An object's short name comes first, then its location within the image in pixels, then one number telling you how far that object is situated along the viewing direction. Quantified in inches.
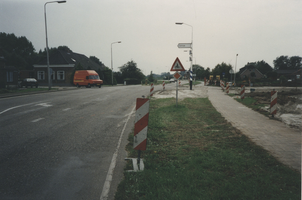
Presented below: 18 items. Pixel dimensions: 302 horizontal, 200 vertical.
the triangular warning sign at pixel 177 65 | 442.6
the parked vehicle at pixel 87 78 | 1336.1
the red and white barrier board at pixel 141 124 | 173.2
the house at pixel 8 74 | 1331.0
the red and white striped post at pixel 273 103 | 368.2
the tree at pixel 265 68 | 4328.0
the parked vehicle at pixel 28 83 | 1316.4
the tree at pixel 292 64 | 4824.8
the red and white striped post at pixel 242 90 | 626.4
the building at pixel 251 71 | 3698.3
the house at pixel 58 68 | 1799.0
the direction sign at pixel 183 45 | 554.6
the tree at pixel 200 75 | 4661.9
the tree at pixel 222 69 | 2511.6
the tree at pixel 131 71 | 2480.3
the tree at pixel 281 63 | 5141.2
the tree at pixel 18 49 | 3112.2
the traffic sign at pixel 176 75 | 462.7
